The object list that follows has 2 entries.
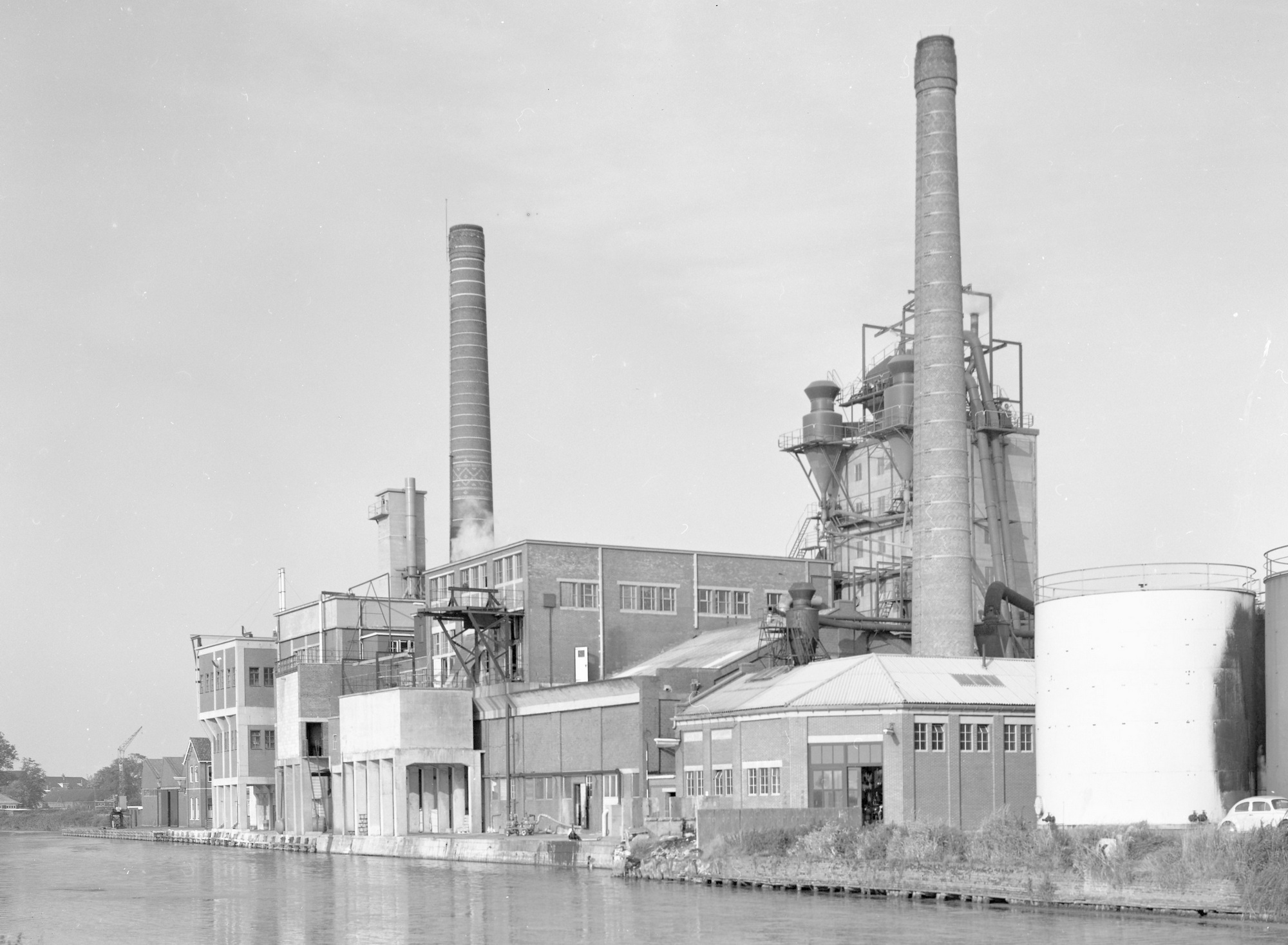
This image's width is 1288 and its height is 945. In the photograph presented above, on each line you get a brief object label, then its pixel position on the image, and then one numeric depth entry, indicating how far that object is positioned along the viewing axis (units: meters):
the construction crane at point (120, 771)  172.50
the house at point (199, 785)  102.00
